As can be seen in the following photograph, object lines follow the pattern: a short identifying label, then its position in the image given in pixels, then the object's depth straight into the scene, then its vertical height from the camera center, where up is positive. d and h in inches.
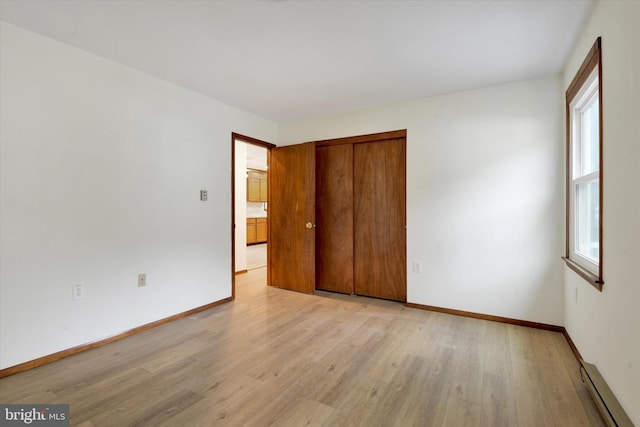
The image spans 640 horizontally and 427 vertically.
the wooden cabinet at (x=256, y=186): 356.2 +30.8
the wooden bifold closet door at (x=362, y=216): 142.6 -2.2
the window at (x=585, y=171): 73.1 +12.4
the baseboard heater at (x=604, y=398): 55.0 -36.9
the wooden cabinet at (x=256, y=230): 349.1 -22.2
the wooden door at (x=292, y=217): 157.6 -3.1
